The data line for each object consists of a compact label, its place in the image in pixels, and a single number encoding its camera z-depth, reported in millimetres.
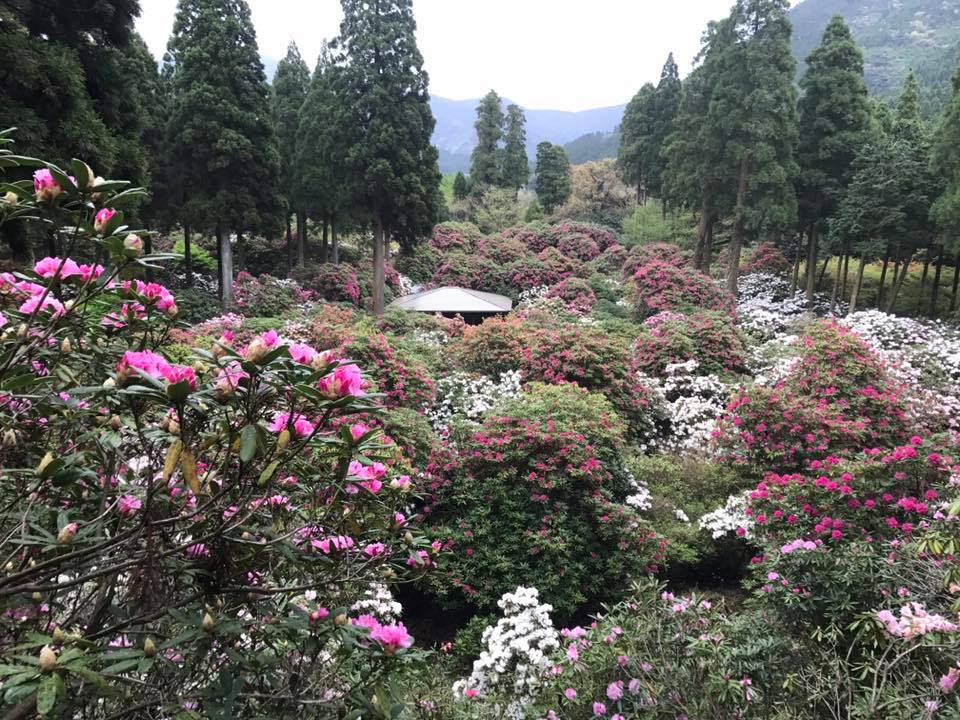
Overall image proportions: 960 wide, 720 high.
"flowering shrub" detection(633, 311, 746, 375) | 9938
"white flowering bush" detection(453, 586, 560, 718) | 3191
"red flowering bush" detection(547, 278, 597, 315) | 15453
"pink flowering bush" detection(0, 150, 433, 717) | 1189
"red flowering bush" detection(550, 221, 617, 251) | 23609
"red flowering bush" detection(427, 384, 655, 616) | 4906
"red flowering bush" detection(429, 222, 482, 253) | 23203
